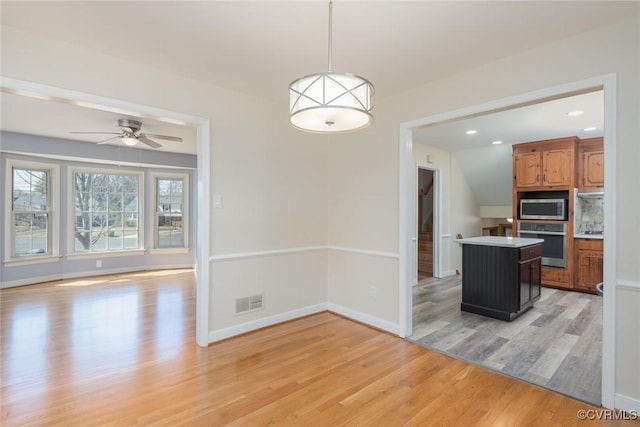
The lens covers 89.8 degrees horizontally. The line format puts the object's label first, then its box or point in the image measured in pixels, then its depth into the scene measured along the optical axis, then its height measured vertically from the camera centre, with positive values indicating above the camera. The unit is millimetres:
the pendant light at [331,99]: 1442 +532
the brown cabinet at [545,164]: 5227 +850
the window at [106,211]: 6223 +39
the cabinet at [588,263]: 4980 -766
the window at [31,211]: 5375 +31
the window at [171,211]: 7035 +49
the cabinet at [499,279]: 3709 -788
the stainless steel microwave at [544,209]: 5266 +93
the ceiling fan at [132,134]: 4277 +1086
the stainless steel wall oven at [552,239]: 5250 -413
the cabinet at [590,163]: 5133 +840
